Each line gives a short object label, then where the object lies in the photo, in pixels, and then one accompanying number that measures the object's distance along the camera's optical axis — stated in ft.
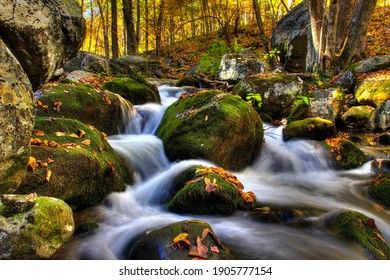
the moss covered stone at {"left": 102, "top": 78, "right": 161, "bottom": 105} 27.22
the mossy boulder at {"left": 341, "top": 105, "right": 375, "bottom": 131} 31.83
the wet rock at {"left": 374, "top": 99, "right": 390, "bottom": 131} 29.20
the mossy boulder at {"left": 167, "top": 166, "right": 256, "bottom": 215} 12.67
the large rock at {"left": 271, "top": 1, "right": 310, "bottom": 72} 47.91
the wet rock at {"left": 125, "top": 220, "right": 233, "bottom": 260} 8.70
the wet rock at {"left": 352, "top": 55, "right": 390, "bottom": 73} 37.52
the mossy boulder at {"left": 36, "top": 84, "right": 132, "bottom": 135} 17.95
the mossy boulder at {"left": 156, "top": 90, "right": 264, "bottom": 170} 17.87
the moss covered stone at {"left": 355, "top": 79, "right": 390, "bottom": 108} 31.30
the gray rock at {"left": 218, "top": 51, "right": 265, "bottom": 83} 38.11
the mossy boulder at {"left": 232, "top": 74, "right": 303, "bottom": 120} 28.76
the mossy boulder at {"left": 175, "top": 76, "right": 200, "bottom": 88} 40.59
